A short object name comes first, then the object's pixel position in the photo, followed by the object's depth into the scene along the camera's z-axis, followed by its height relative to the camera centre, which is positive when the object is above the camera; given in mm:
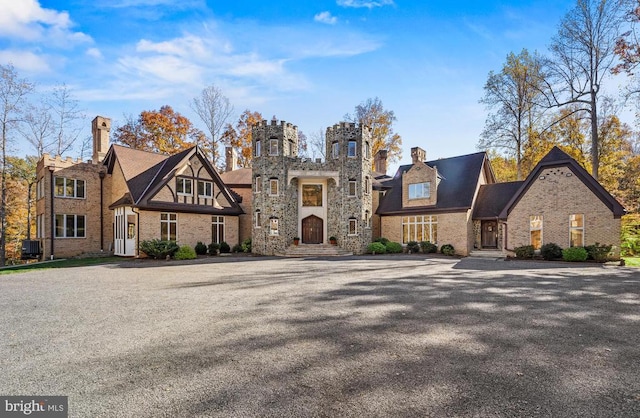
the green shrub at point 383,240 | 23619 -1691
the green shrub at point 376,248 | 22406 -2157
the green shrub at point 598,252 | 15328 -1797
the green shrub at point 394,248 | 22891 -2206
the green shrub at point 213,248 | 21359 -1955
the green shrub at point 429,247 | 21966 -2084
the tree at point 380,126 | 34688 +10284
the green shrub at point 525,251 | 17406 -1961
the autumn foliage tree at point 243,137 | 34500 +9203
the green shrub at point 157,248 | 18453 -1611
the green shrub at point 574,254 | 15672 -1930
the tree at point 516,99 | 24906 +9714
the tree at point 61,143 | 25383 +6751
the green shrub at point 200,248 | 21031 -1882
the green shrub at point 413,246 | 22658 -2096
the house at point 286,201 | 19625 +1277
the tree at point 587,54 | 20266 +11045
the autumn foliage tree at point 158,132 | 32500 +9507
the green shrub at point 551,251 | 16531 -1900
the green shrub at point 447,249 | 20766 -2162
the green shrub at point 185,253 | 18766 -2008
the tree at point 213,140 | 32219 +8571
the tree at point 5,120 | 20672 +6999
